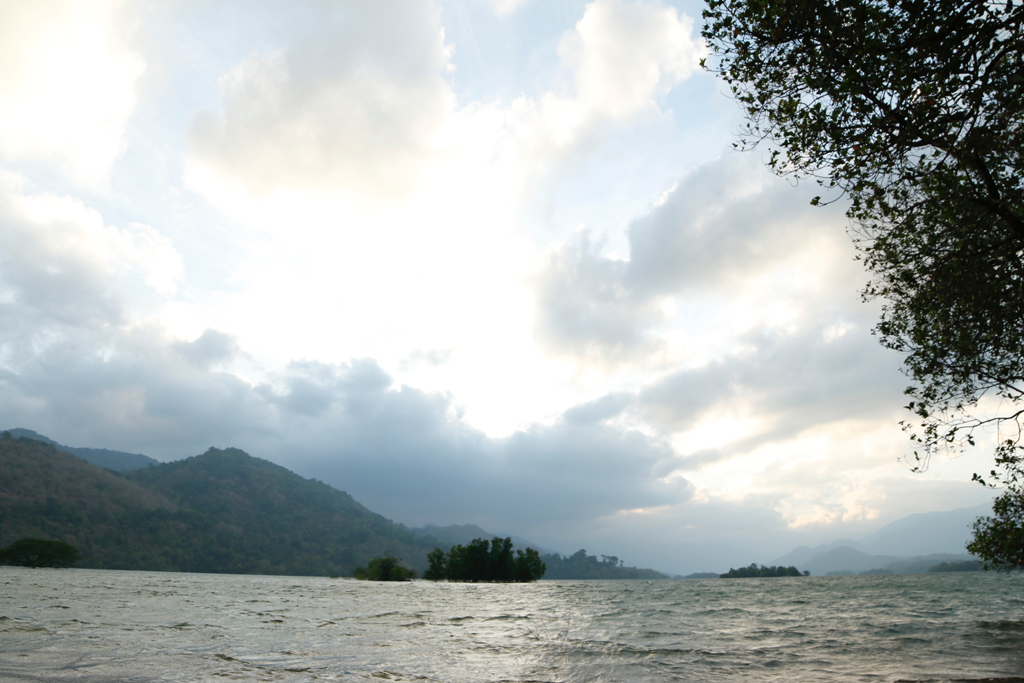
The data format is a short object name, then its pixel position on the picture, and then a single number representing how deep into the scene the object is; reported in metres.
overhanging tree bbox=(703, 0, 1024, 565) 13.52
